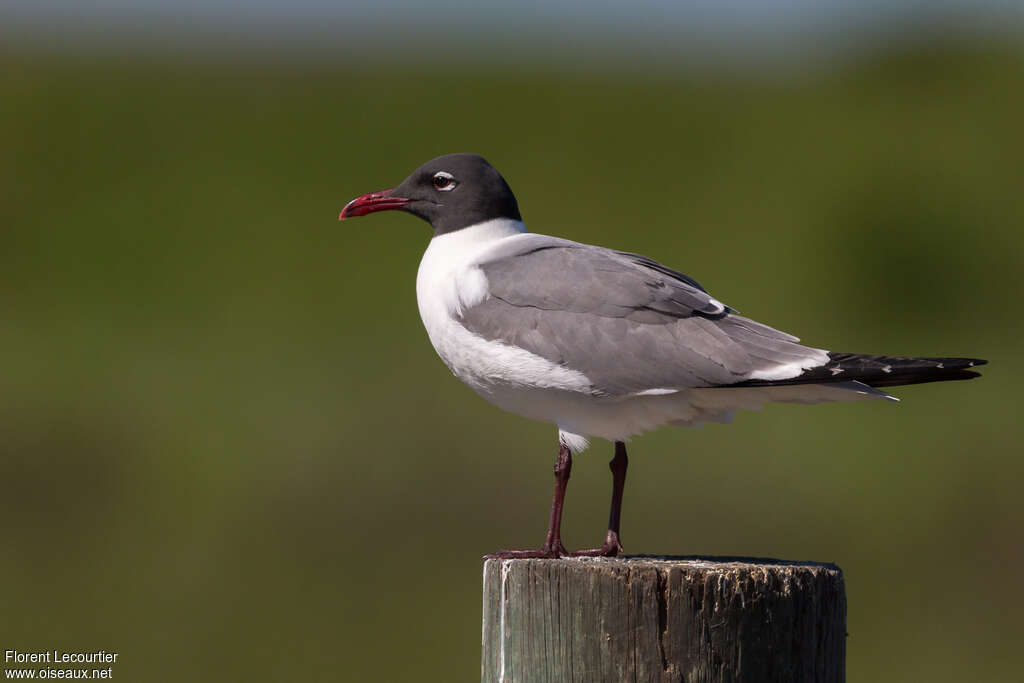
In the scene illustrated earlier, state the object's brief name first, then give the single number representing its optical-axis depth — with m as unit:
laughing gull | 8.53
